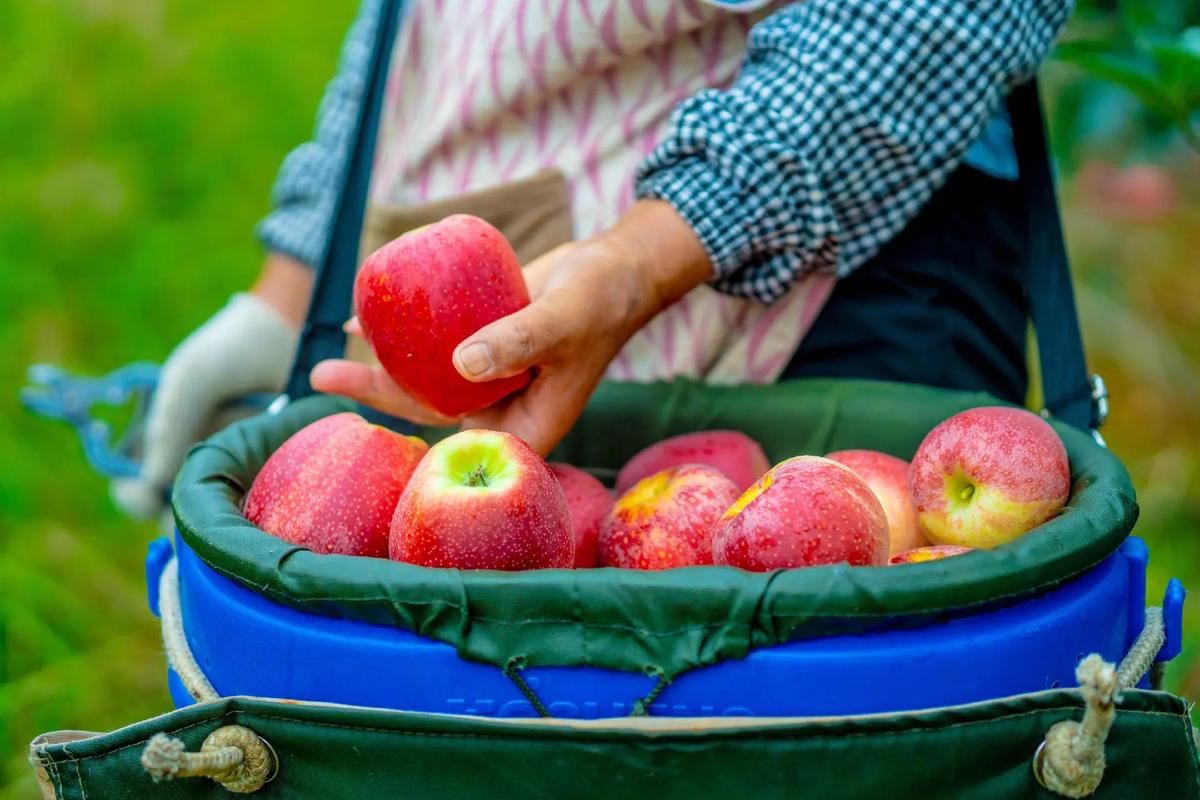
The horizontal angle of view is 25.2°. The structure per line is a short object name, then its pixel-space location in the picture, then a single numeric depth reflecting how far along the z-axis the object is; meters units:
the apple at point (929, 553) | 1.20
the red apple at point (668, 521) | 1.23
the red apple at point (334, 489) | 1.21
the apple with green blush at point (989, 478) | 1.22
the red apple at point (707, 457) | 1.32
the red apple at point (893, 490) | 1.26
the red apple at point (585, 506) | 1.27
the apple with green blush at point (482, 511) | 1.15
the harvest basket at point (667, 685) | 1.08
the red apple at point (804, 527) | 1.15
